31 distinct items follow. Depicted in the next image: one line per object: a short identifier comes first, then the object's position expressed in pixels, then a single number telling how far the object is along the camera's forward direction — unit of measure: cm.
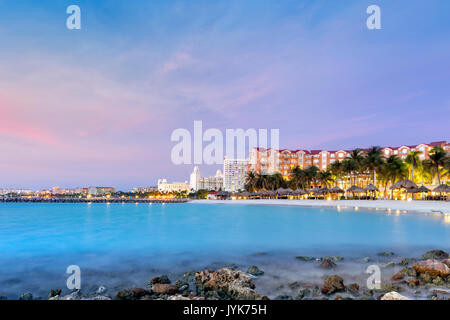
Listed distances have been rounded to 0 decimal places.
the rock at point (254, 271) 946
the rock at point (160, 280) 873
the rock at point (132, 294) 743
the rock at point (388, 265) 1013
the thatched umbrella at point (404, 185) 4912
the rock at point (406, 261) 1040
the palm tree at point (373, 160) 6062
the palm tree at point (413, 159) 6022
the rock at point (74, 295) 721
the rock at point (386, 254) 1243
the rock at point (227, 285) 723
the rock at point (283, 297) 719
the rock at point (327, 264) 1007
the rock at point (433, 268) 815
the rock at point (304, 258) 1160
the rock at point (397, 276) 839
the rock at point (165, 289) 752
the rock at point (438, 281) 773
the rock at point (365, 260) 1111
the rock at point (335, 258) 1138
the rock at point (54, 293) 799
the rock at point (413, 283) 774
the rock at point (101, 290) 823
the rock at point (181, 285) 802
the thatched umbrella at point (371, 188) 5259
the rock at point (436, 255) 1120
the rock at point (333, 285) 746
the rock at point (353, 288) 742
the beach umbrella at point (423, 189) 4807
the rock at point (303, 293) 728
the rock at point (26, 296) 809
